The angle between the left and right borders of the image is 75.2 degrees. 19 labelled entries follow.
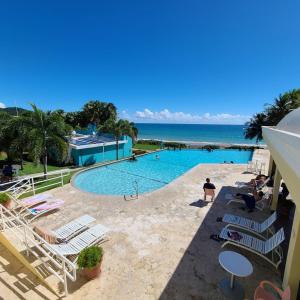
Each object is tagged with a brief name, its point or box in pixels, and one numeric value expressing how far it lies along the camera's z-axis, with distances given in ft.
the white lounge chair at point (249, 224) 21.08
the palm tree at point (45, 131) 38.81
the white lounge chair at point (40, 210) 26.02
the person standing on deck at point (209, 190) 30.53
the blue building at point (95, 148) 61.05
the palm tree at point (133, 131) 74.37
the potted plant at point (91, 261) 15.16
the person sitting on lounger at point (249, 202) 27.43
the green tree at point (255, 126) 91.04
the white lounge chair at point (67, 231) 19.13
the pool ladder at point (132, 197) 32.60
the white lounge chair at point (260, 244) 16.96
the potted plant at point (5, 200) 25.86
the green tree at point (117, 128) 69.38
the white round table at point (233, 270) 13.97
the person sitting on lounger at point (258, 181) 34.64
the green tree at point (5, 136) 41.79
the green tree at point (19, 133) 39.06
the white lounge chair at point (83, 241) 17.65
